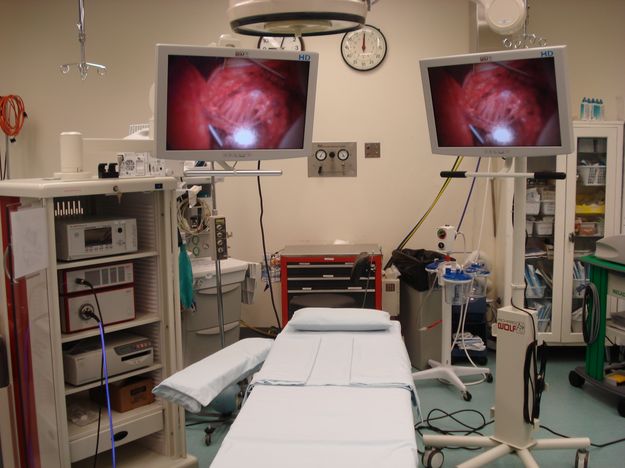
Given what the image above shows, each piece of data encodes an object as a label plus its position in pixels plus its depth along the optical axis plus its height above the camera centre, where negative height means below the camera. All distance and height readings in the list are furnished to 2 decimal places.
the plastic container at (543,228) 4.23 -0.38
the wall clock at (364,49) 4.59 +0.89
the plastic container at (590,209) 4.18 -0.26
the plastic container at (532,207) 4.23 -0.24
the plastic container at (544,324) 4.26 -1.03
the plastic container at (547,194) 4.20 -0.16
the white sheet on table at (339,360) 2.26 -0.72
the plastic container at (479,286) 4.31 -0.79
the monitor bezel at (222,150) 2.19 +0.24
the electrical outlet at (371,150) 4.67 +0.16
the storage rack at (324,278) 4.20 -0.70
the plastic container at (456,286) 3.61 -0.66
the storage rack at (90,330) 2.38 -0.63
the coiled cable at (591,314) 3.63 -0.83
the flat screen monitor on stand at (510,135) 2.39 +0.14
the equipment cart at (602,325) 3.54 -0.90
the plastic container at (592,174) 4.15 -0.02
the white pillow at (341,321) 2.79 -0.66
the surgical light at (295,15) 1.70 +0.43
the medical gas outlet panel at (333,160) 4.68 +0.09
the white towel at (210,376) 2.22 -0.74
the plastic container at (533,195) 4.23 -0.16
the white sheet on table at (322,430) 1.74 -0.77
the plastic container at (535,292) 4.29 -0.82
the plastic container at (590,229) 4.20 -0.39
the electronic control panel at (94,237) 2.45 -0.25
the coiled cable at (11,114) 4.42 +0.43
